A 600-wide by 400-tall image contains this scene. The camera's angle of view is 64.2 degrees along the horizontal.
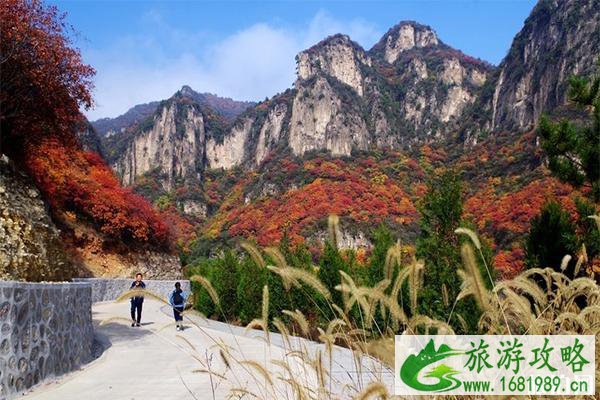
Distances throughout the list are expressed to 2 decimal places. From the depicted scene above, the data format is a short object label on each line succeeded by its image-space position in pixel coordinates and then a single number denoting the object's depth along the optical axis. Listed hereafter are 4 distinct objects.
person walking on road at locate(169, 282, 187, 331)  9.28
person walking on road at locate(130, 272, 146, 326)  10.48
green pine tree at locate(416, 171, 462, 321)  8.10
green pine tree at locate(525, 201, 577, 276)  9.70
